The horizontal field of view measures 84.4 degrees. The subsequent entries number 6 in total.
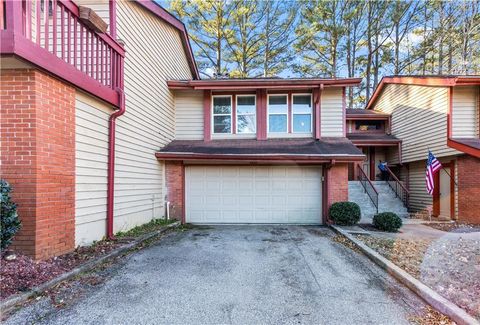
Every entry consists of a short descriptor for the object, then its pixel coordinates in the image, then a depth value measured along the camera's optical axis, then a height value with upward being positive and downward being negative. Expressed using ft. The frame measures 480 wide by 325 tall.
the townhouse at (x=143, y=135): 13.42 +2.68
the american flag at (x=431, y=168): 30.17 -0.23
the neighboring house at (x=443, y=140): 31.76 +3.58
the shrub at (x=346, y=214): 27.25 -4.94
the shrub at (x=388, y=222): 24.53 -5.24
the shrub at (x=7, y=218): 11.91 -2.35
